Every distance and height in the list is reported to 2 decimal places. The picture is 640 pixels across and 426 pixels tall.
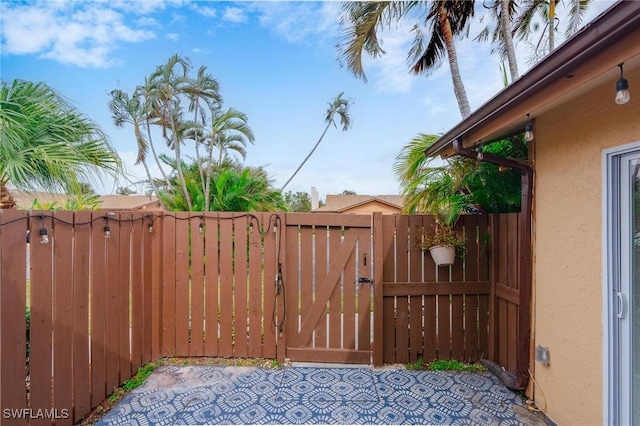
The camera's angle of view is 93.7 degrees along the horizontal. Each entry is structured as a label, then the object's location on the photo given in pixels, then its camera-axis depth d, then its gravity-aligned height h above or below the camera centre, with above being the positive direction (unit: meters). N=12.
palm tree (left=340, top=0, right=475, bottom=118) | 5.93 +3.88
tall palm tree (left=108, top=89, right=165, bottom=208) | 9.52 +3.29
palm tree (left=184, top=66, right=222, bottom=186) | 9.17 +3.75
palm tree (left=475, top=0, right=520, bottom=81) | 6.12 +4.17
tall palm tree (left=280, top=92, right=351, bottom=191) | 15.61 +5.32
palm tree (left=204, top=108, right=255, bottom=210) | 9.24 +2.67
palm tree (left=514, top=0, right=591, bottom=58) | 6.09 +4.41
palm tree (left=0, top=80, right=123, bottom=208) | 2.95 +0.73
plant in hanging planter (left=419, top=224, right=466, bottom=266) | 3.62 -0.38
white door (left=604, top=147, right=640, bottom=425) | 2.02 -0.53
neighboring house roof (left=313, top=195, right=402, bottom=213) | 24.58 +0.99
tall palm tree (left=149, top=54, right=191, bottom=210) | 8.73 +3.64
